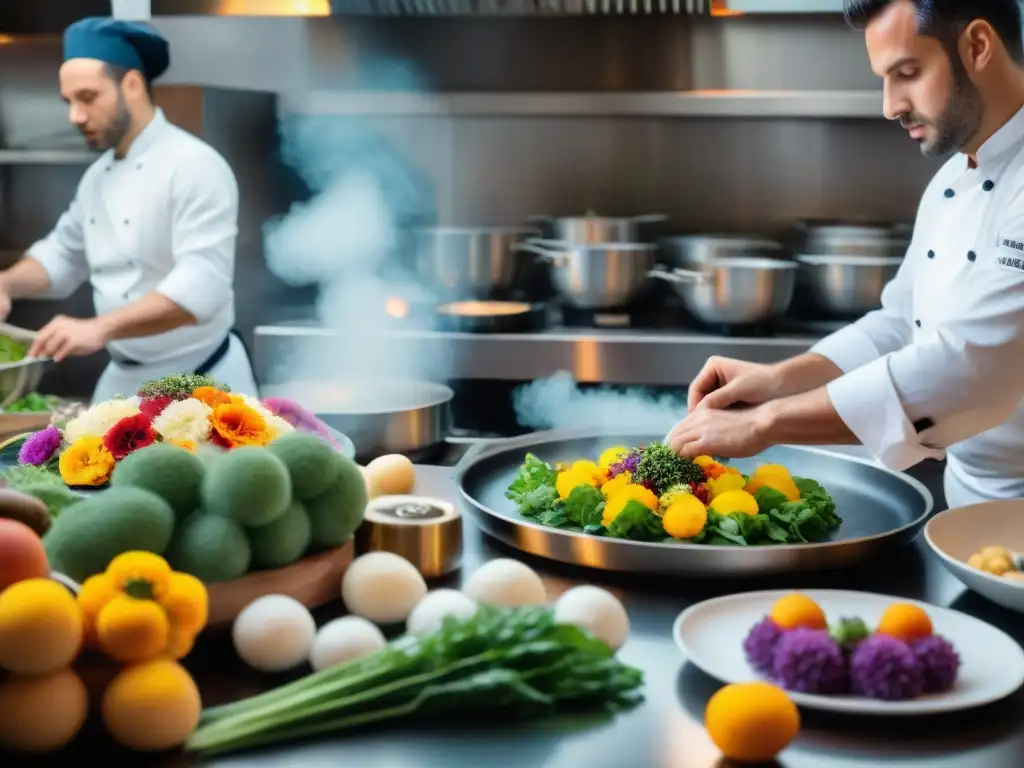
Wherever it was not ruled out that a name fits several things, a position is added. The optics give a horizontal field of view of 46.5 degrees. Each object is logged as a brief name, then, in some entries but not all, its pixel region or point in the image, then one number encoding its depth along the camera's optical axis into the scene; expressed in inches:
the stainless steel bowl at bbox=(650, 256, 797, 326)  134.6
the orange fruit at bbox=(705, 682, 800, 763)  39.9
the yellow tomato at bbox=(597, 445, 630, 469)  66.2
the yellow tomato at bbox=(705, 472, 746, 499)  62.3
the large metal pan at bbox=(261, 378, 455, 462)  82.6
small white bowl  59.6
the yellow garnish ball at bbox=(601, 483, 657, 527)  59.3
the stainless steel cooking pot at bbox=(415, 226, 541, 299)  150.7
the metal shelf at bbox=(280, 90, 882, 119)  149.2
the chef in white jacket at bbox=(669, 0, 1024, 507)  69.0
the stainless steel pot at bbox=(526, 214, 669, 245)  153.9
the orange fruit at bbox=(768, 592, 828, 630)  45.7
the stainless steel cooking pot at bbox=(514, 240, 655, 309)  142.2
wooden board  49.4
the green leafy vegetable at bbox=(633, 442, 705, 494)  62.8
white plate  42.7
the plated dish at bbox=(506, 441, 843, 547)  58.6
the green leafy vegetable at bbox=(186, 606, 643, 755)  41.5
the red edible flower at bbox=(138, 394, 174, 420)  63.9
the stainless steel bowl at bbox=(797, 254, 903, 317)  139.0
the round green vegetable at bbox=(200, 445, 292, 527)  47.8
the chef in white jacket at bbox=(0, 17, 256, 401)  136.2
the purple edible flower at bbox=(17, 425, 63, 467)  66.6
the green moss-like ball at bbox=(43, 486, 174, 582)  45.6
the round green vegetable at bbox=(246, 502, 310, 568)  49.9
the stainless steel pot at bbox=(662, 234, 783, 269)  142.7
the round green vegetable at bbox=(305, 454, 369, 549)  52.6
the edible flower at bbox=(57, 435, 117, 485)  61.2
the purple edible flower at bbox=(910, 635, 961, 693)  43.3
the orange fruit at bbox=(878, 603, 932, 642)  44.7
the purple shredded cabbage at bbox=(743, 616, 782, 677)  45.0
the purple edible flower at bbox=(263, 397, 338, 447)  70.5
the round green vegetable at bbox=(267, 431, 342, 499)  51.1
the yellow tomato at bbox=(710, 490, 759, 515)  59.7
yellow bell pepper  40.6
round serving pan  55.7
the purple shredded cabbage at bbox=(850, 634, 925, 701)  42.7
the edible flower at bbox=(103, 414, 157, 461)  61.6
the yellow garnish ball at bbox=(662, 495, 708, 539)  58.0
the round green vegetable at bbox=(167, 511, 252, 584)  47.8
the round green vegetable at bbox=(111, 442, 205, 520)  48.3
